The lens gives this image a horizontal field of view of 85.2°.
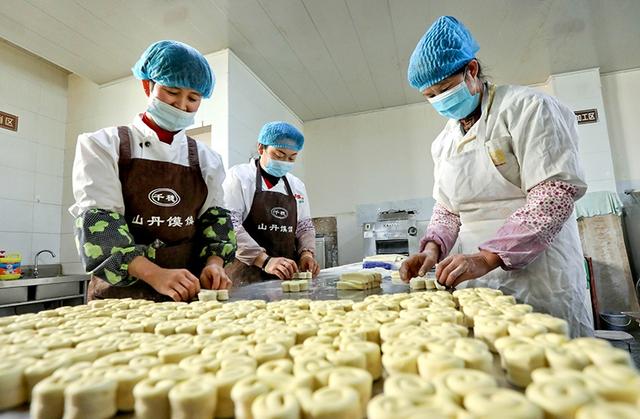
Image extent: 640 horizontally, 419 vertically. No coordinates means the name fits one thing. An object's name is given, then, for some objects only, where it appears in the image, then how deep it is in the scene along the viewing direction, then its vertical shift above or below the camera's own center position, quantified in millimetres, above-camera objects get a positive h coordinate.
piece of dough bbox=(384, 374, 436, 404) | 415 -188
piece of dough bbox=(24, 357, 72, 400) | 522 -175
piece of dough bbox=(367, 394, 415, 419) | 371 -186
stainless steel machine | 4457 +47
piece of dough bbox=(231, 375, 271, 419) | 428 -186
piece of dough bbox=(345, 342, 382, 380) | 566 -190
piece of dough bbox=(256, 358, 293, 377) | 510 -185
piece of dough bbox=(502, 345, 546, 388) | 509 -192
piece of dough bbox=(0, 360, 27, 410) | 497 -188
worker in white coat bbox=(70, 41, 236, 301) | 1227 +224
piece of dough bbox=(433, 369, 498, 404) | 423 -187
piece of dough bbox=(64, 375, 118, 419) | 446 -189
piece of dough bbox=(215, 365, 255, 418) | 463 -197
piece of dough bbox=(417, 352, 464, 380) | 505 -186
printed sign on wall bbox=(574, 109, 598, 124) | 4277 +1394
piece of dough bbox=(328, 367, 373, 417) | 459 -186
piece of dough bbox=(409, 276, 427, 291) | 1330 -178
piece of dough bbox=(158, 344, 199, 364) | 593 -179
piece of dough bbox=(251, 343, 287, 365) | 576 -180
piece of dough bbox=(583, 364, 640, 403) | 403 -186
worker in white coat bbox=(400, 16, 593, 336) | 1142 +190
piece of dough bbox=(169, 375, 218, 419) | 428 -189
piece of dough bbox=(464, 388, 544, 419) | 356 -184
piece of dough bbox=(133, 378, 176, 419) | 438 -191
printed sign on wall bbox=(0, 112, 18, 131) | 3507 +1392
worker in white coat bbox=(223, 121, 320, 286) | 2211 +257
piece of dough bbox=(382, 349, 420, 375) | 538 -193
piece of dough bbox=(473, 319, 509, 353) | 655 -184
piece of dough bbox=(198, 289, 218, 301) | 1200 -163
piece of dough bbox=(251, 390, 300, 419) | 384 -185
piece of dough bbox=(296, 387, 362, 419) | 398 -189
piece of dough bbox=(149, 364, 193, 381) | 496 -180
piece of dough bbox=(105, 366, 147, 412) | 487 -190
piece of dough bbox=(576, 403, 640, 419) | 343 -185
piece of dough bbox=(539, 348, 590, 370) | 497 -185
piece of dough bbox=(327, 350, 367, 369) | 539 -184
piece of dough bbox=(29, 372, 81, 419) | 451 -190
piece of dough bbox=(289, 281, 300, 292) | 1437 -178
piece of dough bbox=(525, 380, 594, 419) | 375 -187
